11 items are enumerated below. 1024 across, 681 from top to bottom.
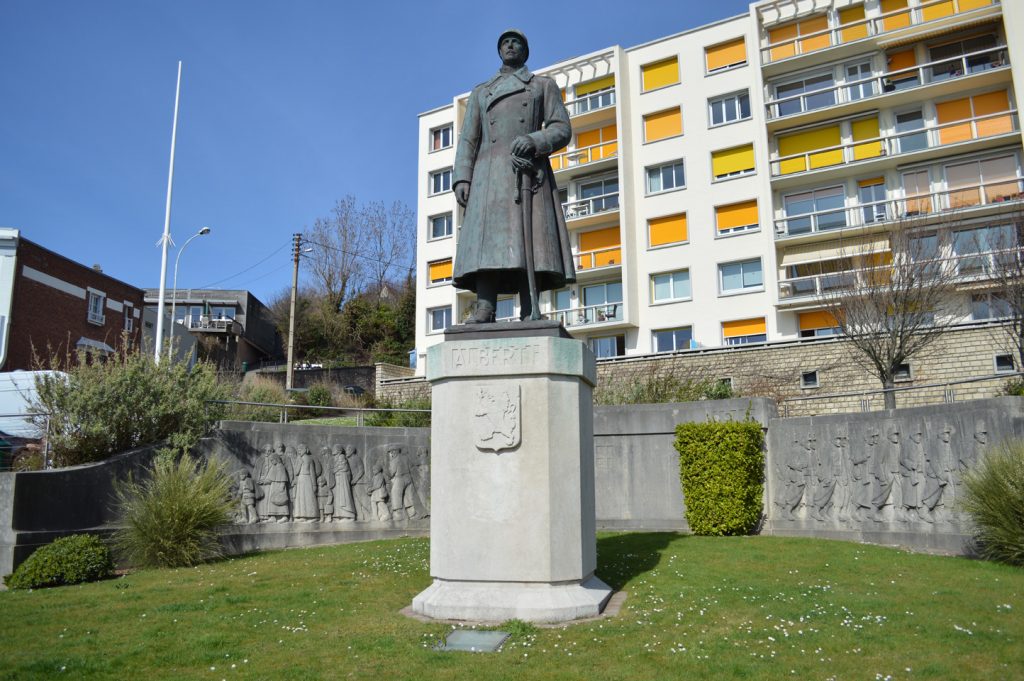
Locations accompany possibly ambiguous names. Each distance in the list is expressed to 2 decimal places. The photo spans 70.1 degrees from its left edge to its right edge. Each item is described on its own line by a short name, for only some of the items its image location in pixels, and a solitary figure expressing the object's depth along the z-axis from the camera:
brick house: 31.02
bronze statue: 7.98
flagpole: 27.59
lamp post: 13.87
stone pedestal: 6.89
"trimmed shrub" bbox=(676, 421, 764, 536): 14.34
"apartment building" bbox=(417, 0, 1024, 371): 28.53
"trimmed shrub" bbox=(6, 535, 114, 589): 9.35
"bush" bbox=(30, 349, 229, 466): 12.18
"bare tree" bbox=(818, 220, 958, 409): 20.08
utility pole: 41.87
